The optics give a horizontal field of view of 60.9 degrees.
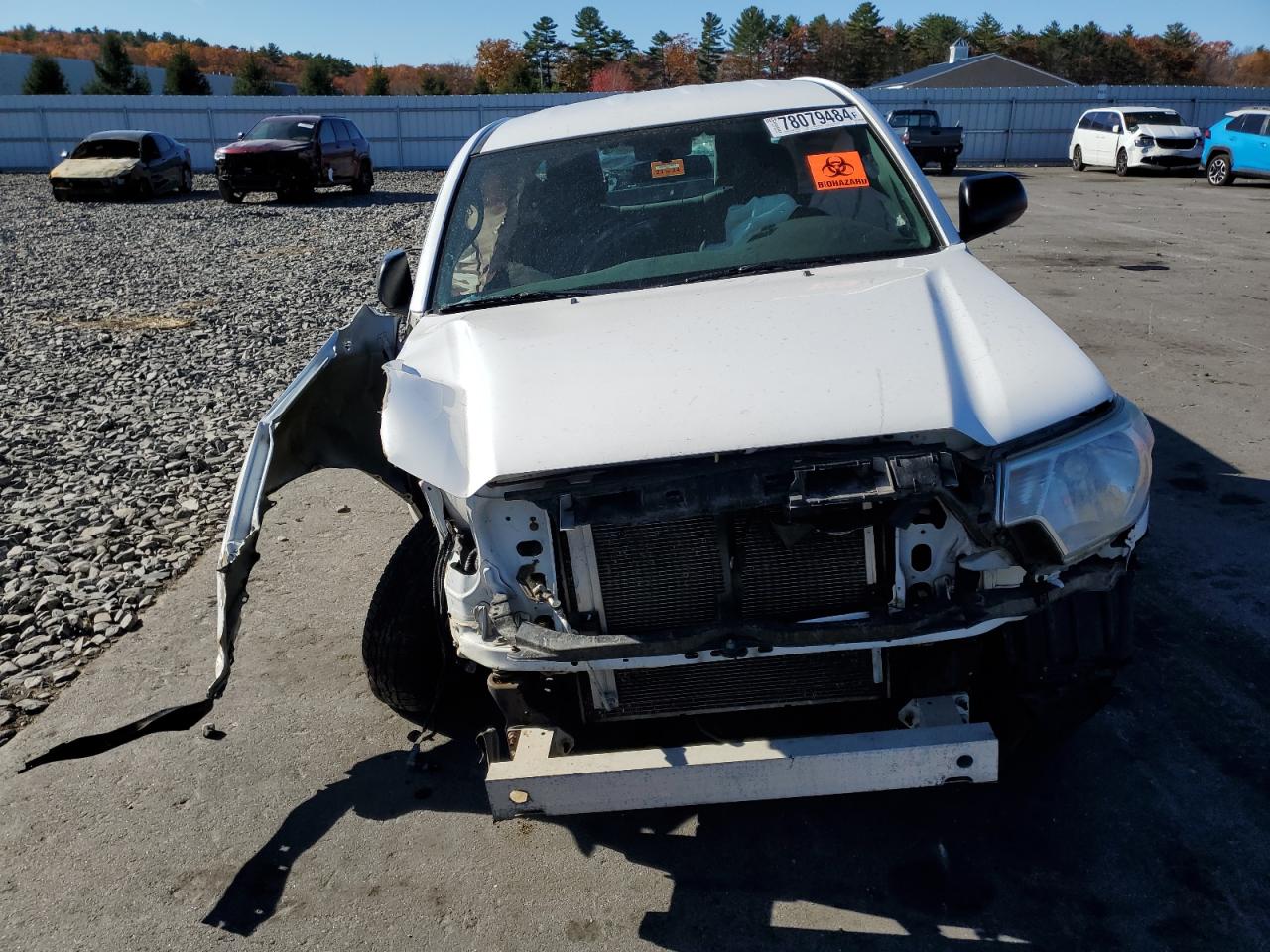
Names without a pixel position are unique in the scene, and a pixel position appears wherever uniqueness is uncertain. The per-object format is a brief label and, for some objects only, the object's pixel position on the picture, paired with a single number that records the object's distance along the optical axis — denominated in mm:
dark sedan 22016
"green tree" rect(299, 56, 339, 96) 59406
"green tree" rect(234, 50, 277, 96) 53656
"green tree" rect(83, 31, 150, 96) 51000
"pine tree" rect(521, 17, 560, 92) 90438
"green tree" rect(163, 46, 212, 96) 50031
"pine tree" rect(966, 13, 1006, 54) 85750
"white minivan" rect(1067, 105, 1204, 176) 26281
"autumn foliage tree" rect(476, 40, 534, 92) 84875
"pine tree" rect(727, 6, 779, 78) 90062
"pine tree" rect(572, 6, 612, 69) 92000
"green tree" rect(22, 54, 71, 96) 43875
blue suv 22625
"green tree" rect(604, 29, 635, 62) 92688
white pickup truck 2578
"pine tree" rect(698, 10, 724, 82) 93000
